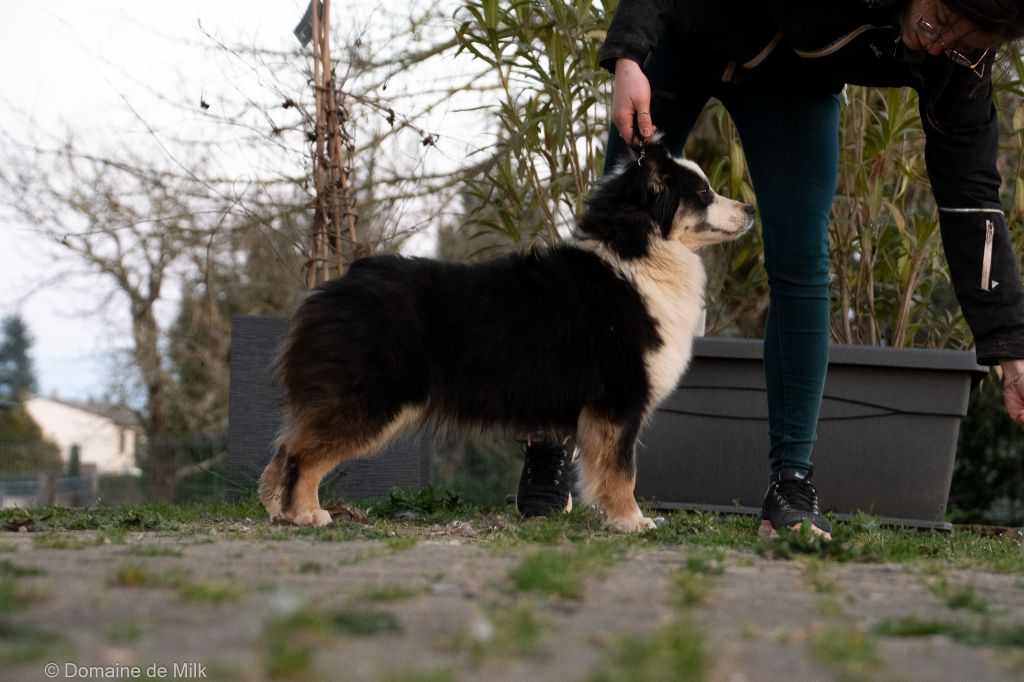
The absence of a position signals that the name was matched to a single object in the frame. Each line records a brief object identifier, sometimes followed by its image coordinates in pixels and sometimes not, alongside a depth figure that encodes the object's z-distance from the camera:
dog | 3.60
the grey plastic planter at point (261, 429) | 4.88
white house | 12.67
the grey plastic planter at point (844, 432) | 4.59
